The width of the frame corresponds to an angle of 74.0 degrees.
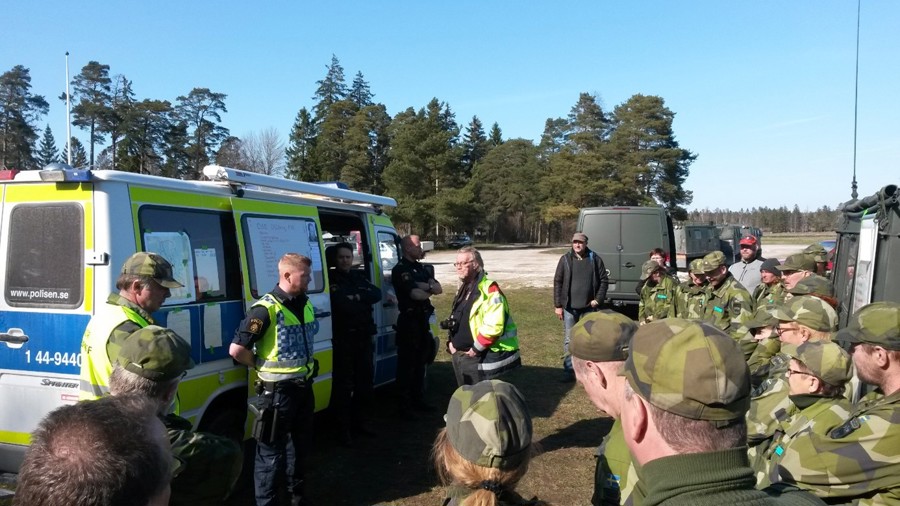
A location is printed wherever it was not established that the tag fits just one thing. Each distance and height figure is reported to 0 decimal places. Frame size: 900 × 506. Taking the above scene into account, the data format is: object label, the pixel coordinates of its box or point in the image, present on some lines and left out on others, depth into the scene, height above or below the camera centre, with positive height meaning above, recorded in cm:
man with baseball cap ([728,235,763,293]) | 818 -55
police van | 383 -27
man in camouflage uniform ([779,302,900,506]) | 223 -88
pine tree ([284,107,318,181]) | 5684 +767
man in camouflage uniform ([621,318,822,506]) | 129 -43
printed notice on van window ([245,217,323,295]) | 485 -14
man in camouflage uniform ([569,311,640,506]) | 236 -63
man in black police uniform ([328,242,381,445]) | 580 -112
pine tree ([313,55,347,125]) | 6311 +1478
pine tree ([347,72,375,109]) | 6550 +1482
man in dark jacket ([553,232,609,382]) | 836 -78
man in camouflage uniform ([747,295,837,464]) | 315 -82
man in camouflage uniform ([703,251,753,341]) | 596 -72
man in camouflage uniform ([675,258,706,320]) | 638 -76
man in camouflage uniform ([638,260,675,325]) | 777 -88
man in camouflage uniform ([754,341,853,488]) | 270 -78
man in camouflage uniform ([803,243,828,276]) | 649 -31
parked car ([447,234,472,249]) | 5469 -133
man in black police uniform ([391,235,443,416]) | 669 -106
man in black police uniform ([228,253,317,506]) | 405 -103
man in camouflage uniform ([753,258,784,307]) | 624 -64
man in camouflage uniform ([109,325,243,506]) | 197 -72
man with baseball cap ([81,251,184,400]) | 290 -43
